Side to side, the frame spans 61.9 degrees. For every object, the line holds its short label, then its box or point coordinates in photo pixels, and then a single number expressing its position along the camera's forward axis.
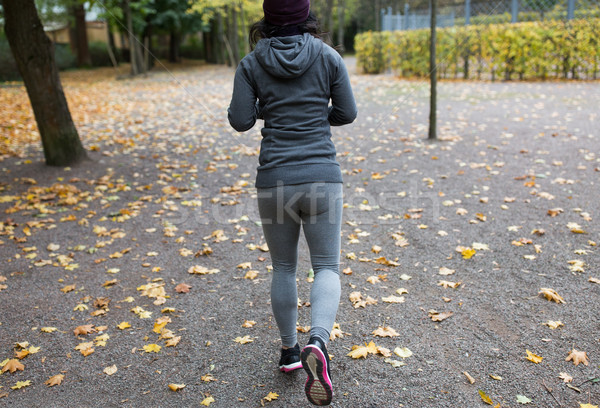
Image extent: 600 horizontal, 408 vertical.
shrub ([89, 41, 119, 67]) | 29.30
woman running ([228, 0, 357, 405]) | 2.21
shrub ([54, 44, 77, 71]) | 26.53
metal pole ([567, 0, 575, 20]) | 15.66
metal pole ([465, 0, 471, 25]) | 20.52
